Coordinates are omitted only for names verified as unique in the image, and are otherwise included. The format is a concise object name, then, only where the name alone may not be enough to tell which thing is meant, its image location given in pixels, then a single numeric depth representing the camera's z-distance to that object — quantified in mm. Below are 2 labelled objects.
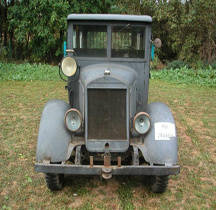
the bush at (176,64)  16094
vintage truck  3314
